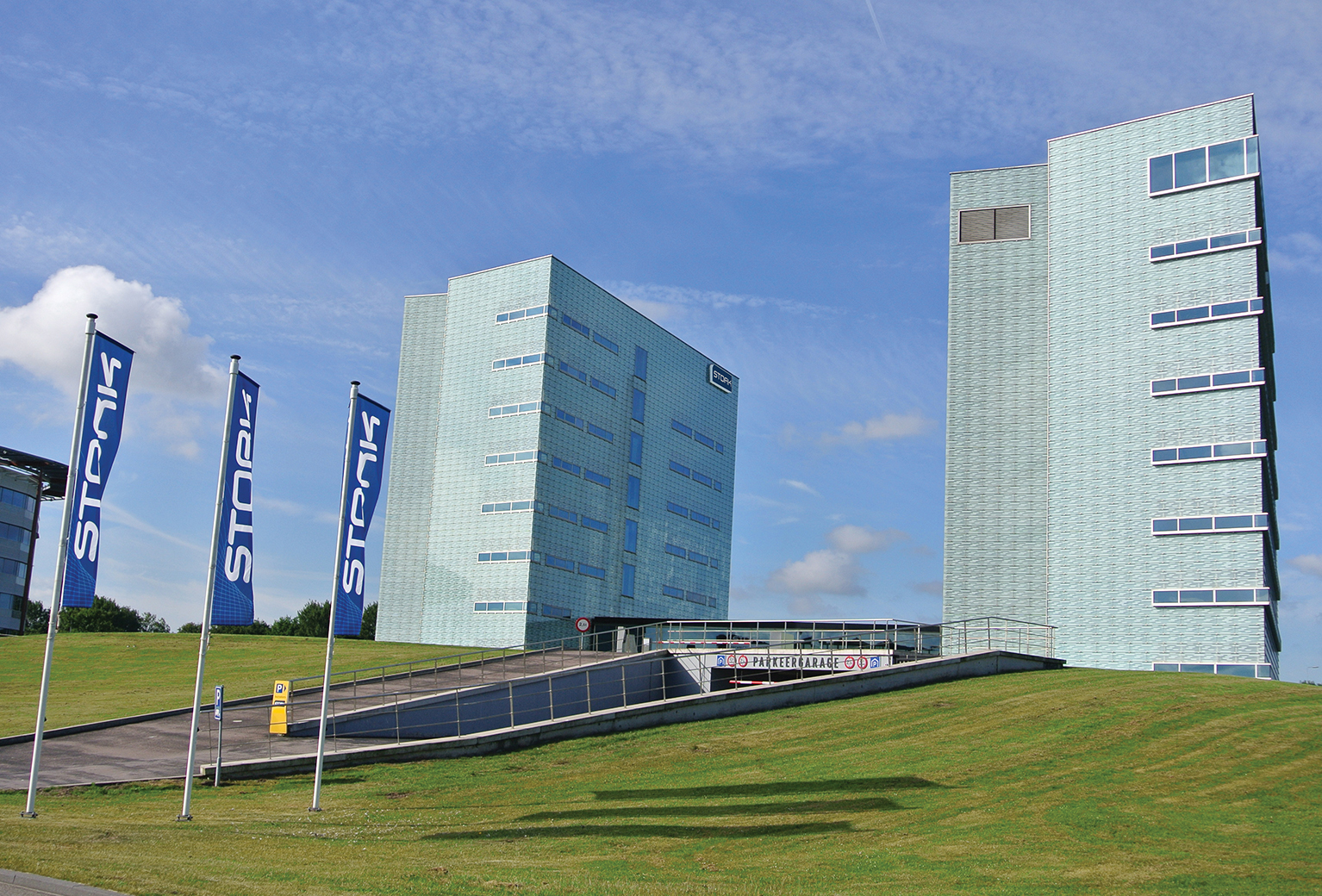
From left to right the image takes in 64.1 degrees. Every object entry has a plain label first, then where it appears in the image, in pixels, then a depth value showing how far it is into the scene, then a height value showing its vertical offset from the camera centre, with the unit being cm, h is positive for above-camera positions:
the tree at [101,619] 11781 -310
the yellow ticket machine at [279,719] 2900 -324
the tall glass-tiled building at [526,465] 6669 +966
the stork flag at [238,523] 2075 +147
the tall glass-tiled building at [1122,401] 4456 +1059
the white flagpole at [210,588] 1923 +16
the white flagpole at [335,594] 2075 +16
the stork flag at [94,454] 1967 +257
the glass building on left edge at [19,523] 9388 +579
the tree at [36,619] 12275 -357
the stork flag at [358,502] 2270 +217
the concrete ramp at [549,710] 2678 -291
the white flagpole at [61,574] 1833 +28
